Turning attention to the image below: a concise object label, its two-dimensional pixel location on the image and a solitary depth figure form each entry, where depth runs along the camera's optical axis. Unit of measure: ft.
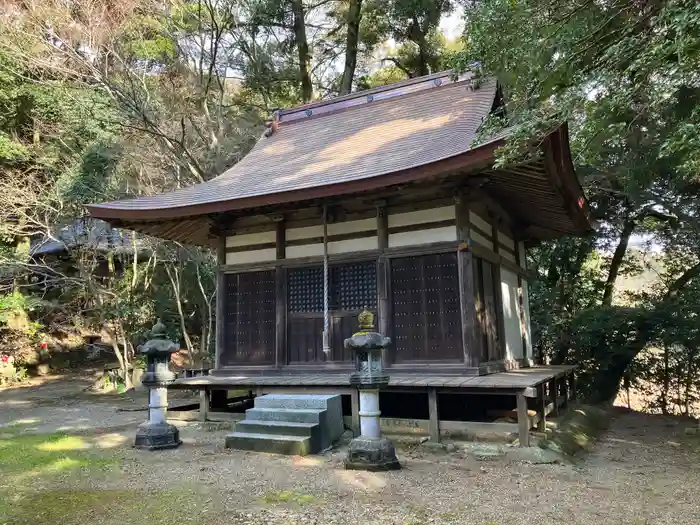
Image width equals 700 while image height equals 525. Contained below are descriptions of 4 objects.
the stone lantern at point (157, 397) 19.65
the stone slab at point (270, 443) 18.02
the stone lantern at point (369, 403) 15.89
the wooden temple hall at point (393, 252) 21.42
